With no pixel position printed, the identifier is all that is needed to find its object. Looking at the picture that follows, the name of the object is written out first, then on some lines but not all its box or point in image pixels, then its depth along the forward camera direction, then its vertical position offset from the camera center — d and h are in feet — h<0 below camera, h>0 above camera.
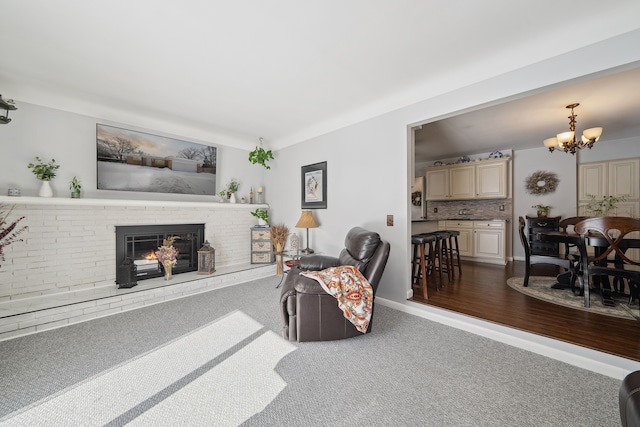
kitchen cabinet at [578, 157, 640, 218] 13.88 +1.88
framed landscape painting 10.30 +2.50
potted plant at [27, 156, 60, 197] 8.83 +1.50
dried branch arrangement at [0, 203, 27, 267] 8.23 -0.57
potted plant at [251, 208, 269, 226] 15.01 -0.22
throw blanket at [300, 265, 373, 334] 6.58 -2.34
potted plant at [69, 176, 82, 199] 9.53 +1.06
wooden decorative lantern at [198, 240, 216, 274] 12.25 -2.50
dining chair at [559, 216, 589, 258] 10.88 -0.41
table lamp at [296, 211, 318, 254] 12.09 -0.45
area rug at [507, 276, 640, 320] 7.90 -3.45
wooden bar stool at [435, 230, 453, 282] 11.18 -2.03
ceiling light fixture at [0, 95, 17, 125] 7.30 +3.39
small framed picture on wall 12.52 +1.52
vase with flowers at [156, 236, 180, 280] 11.23 -2.18
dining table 8.29 -1.51
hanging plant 14.21 +3.57
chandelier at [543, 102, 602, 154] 10.26 +3.45
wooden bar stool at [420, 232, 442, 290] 10.28 -1.75
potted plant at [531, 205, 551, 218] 15.98 +0.11
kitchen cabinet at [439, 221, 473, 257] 17.33 -1.62
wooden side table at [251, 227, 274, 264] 14.42 -2.07
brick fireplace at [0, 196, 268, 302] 8.56 -1.19
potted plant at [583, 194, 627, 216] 14.03 +0.35
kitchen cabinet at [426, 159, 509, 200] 16.79 +2.51
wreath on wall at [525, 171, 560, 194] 15.99 +2.14
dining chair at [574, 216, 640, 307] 7.12 -1.17
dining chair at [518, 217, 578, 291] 9.57 -2.03
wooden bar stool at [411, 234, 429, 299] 9.59 -1.62
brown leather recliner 6.70 -2.79
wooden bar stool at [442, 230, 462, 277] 11.93 -1.81
